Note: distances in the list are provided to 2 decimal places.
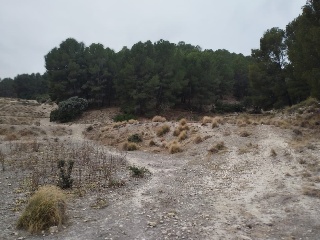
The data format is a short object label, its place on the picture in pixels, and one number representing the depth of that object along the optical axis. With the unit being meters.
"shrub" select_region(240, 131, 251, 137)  20.20
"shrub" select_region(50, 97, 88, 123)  42.53
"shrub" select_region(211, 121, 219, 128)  23.44
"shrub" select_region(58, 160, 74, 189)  11.74
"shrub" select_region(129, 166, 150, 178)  13.87
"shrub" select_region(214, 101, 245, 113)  49.59
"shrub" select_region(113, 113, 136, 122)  40.54
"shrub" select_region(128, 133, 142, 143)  24.43
